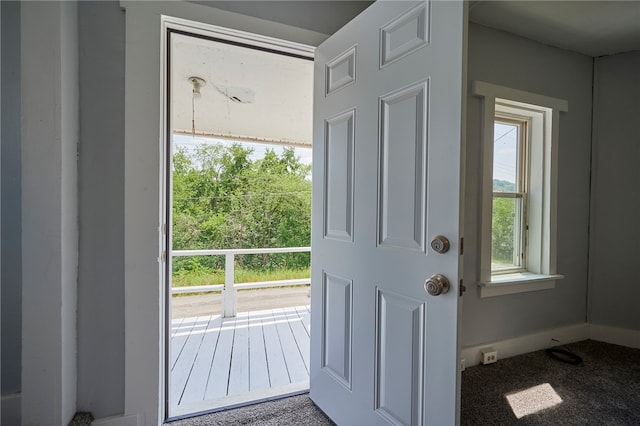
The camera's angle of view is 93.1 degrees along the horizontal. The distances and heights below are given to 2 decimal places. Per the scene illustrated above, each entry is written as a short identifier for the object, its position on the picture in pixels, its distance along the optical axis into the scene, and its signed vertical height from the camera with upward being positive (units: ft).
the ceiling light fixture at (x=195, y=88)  8.64 +3.57
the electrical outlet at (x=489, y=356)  7.26 -3.53
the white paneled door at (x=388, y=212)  3.31 -0.06
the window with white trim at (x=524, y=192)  7.71 +0.48
